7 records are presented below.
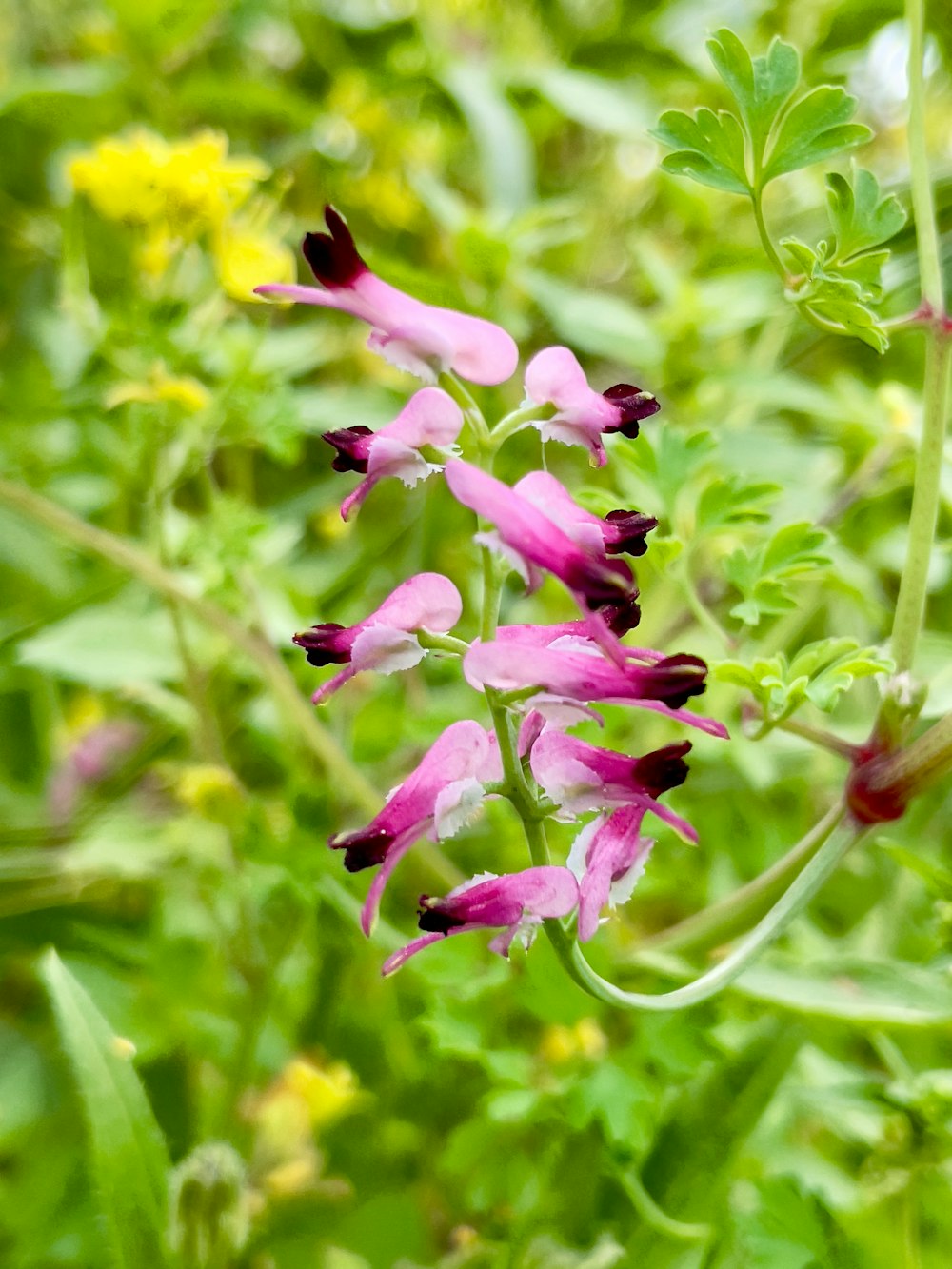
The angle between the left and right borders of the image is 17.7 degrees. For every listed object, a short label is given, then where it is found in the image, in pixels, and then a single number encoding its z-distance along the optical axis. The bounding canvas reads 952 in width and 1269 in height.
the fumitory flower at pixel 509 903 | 0.15
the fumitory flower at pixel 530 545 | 0.15
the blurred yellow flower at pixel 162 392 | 0.22
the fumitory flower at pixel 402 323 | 0.15
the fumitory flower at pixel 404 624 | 0.15
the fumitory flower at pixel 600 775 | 0.15
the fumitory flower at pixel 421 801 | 0.15
